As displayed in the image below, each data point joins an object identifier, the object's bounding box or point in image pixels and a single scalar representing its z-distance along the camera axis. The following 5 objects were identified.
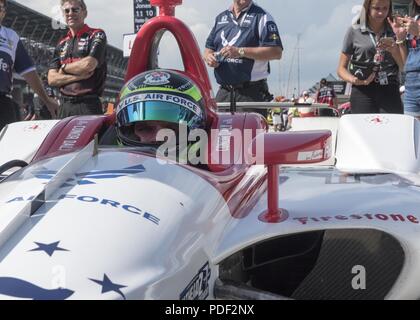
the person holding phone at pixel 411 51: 3.98
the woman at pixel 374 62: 4.05
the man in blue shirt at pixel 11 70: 4.44
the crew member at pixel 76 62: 4.38
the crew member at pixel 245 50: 4.26
